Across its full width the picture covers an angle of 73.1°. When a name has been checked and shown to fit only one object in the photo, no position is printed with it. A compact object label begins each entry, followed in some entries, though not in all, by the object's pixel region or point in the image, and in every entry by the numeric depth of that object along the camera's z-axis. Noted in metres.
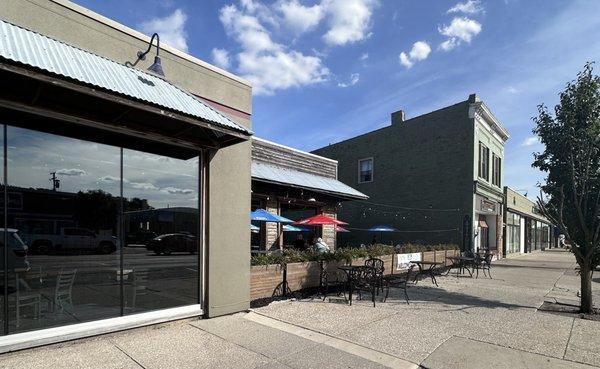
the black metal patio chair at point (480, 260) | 15.44
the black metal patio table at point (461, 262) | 15.02
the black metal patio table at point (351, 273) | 9.24
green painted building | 22.27
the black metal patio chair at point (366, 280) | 9.54
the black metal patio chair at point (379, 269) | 10.21
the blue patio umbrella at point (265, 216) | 13.15
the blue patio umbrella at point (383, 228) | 22.09
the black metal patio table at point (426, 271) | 12.52
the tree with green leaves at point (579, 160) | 9.40
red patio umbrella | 15.48
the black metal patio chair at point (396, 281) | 10.41
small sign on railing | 13.73
